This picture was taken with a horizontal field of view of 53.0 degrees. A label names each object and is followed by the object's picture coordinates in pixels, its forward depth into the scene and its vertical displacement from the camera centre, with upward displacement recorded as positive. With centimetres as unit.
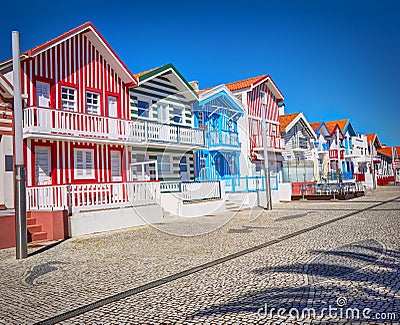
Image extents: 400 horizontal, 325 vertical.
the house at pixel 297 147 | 3394 +256
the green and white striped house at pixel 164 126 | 1898 +262
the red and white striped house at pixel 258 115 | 2775 +458
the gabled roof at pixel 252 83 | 2794 +681
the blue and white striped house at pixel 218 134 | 2330 +269
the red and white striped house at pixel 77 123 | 1397 +238
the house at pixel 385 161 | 6337 +164
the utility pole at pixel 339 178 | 2661 -31
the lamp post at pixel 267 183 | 1908 -32
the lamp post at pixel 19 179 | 891 +17
